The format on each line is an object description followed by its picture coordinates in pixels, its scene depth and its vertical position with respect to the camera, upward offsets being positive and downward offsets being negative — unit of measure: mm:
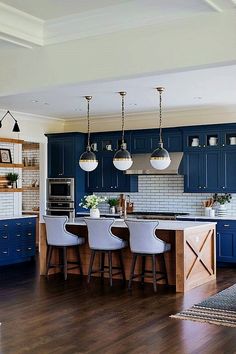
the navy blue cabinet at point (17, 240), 9453 -872
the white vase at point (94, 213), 8570 -322
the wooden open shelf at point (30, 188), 11953 +130
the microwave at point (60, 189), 10938 +99
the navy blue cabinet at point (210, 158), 9562 +666
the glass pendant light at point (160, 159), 7892 +532
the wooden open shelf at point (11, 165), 10062 +565
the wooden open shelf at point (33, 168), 12059 +605
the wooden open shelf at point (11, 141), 9969 +1040
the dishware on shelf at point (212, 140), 9742 +1002
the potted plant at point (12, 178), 10219 +310
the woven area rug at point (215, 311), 5559 -1355
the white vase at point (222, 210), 9734 -311
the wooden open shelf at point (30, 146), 12234 +1133
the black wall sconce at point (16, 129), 9469 +1186
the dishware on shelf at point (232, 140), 9539 +991
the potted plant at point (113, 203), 10727 -196
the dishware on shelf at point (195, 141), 9930 +1002
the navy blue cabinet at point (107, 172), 10812 +458
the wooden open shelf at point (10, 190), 10016 +71
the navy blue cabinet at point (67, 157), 10969 +782
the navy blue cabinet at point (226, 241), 9234 -854
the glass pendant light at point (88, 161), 8484 +536
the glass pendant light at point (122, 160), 8188 +534
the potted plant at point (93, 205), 8516 -188
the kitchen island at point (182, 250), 7212 -848
